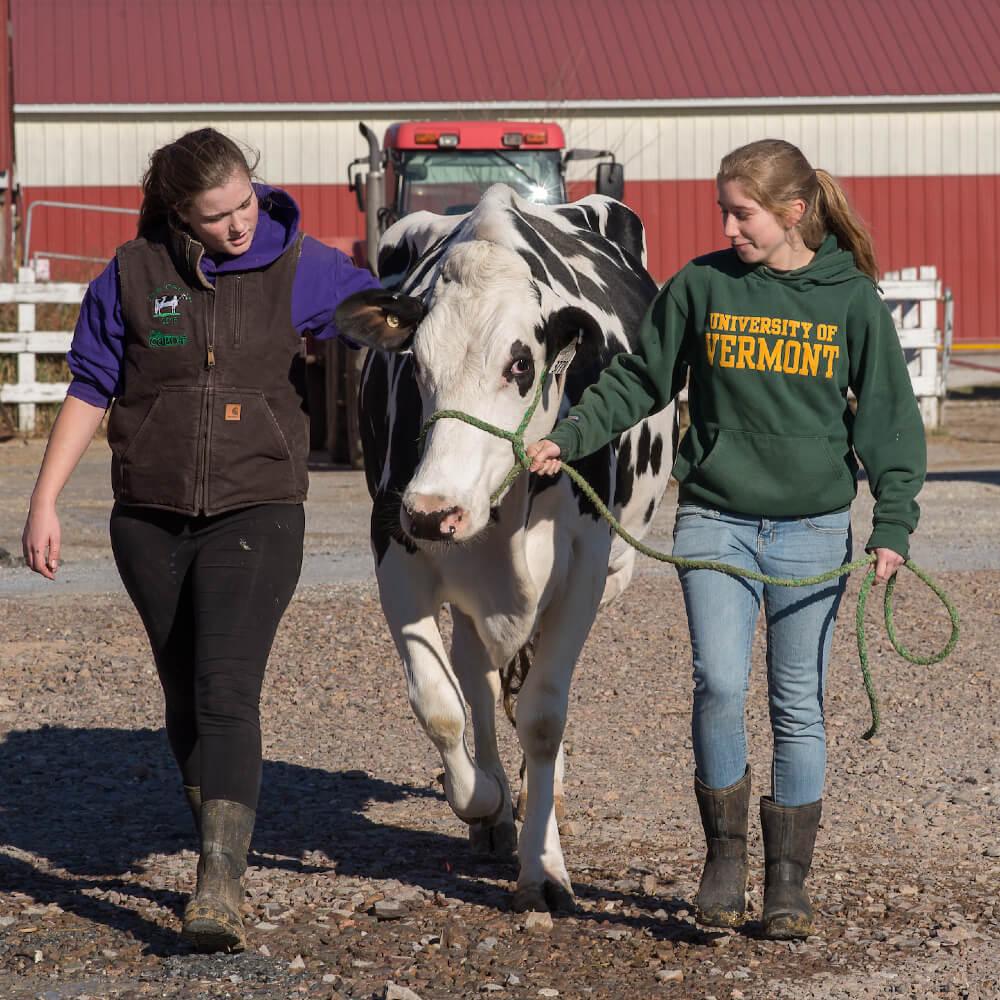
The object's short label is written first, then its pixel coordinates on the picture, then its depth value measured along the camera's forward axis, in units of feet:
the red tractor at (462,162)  91.78
